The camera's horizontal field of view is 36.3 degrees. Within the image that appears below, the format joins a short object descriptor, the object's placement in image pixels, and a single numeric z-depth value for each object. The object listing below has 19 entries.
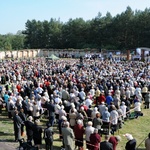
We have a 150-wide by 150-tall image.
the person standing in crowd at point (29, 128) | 9.65
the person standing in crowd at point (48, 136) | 9.23
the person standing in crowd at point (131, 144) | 7.83
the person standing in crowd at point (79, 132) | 9.39
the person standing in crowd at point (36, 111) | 12.22
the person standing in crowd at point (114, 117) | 11.35
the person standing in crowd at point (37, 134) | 9.47
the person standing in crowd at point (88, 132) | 9.17
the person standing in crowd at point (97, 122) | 10.52
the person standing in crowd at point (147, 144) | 7.67
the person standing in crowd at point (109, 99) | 14.07
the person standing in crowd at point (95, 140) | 8.54
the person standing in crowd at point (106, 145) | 7.56
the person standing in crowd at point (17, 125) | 10.33
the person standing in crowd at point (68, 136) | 8.79
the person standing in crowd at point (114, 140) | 8.01
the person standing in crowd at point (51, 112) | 11.94
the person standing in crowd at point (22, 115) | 10.72
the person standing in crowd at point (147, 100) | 15.73
